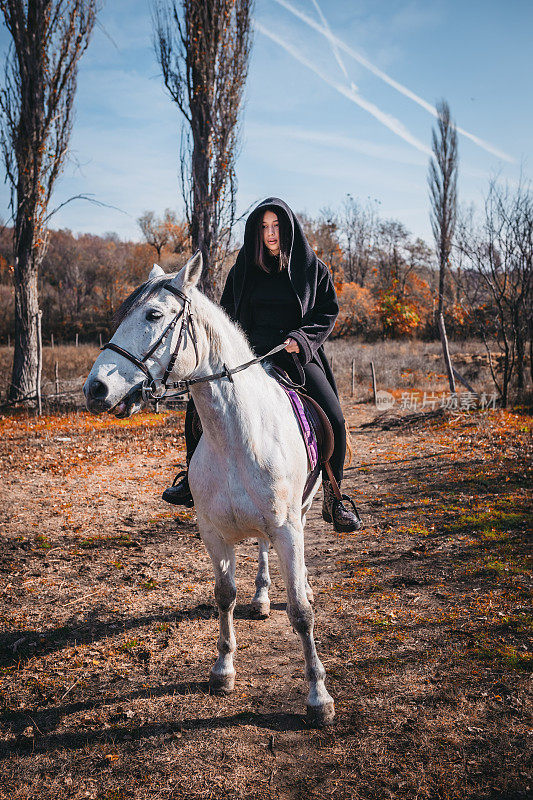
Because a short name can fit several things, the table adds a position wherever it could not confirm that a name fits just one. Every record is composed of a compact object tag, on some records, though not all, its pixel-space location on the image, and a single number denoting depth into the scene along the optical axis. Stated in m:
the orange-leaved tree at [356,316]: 29.88
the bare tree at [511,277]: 12.15
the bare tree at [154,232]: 38.88
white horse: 2.16
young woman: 3.18
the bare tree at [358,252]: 41.66
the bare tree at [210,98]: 11.07
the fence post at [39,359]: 11.87
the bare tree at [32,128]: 11.58
